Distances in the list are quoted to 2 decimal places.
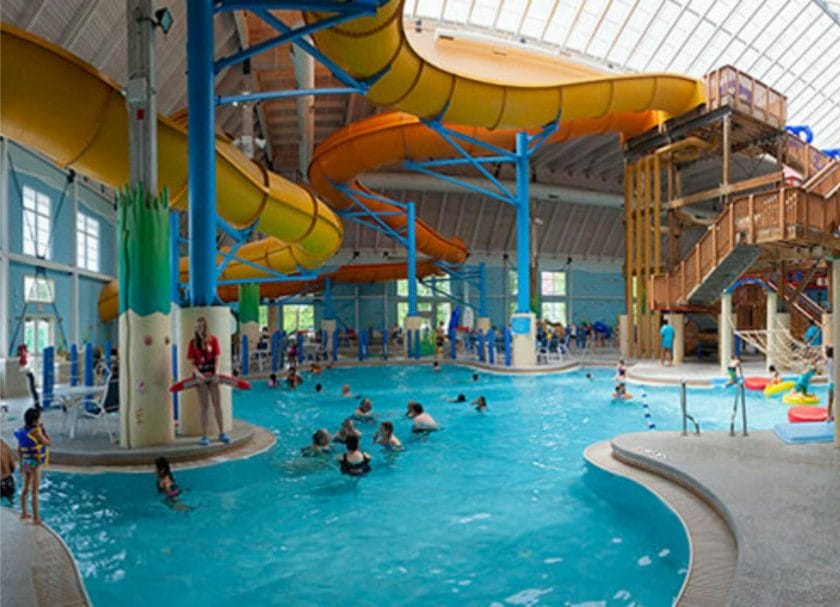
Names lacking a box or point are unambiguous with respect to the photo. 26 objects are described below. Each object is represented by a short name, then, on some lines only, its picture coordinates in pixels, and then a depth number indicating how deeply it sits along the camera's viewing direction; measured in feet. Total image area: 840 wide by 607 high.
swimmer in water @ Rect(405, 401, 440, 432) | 30.77
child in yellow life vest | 14.48
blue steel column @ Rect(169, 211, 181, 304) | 39.93
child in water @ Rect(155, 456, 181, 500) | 18.56
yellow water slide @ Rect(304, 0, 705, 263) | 33.14
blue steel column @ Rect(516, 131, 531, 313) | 55.72
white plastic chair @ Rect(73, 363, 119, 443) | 24.31
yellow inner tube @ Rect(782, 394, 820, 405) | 34.04
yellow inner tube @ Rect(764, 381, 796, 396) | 39.22
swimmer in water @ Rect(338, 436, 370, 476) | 22.53
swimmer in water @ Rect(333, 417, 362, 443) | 26.20
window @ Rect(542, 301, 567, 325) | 107.86
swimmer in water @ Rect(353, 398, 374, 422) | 33.68
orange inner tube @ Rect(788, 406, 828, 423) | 24.76
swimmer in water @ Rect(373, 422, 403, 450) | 27.20
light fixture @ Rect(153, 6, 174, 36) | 22.59
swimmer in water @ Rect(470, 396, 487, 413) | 36.78
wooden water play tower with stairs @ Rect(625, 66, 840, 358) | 43.65
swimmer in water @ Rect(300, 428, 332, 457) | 25.62
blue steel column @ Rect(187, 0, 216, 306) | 24.43
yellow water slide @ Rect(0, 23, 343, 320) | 19.60
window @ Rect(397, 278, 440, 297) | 100.48
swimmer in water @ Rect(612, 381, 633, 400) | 39.75
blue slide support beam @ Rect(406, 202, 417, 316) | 68.77
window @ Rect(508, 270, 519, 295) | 104.37
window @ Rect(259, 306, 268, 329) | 99.91
